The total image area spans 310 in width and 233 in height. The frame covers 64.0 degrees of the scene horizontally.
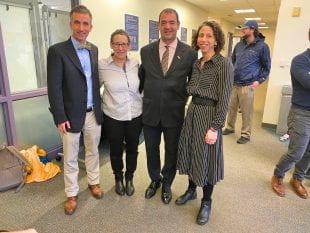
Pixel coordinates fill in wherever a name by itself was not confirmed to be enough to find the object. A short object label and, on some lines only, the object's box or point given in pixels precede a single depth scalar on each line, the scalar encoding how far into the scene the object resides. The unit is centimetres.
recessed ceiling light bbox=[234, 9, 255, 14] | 840
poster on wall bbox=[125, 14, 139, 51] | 450
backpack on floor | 229
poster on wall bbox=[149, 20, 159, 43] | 535
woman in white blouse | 187
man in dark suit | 178
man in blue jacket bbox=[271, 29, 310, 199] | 196
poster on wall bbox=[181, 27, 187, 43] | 681
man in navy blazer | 169
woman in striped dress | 161
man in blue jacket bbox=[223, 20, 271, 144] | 337
